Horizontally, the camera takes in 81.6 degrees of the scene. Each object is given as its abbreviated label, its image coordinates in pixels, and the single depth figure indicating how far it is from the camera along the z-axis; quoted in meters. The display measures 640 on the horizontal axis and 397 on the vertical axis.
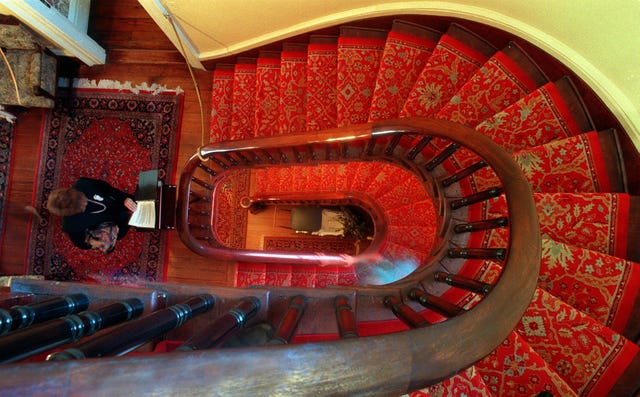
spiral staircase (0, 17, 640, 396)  0.68
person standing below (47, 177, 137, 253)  2.84
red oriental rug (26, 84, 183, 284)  3.71
